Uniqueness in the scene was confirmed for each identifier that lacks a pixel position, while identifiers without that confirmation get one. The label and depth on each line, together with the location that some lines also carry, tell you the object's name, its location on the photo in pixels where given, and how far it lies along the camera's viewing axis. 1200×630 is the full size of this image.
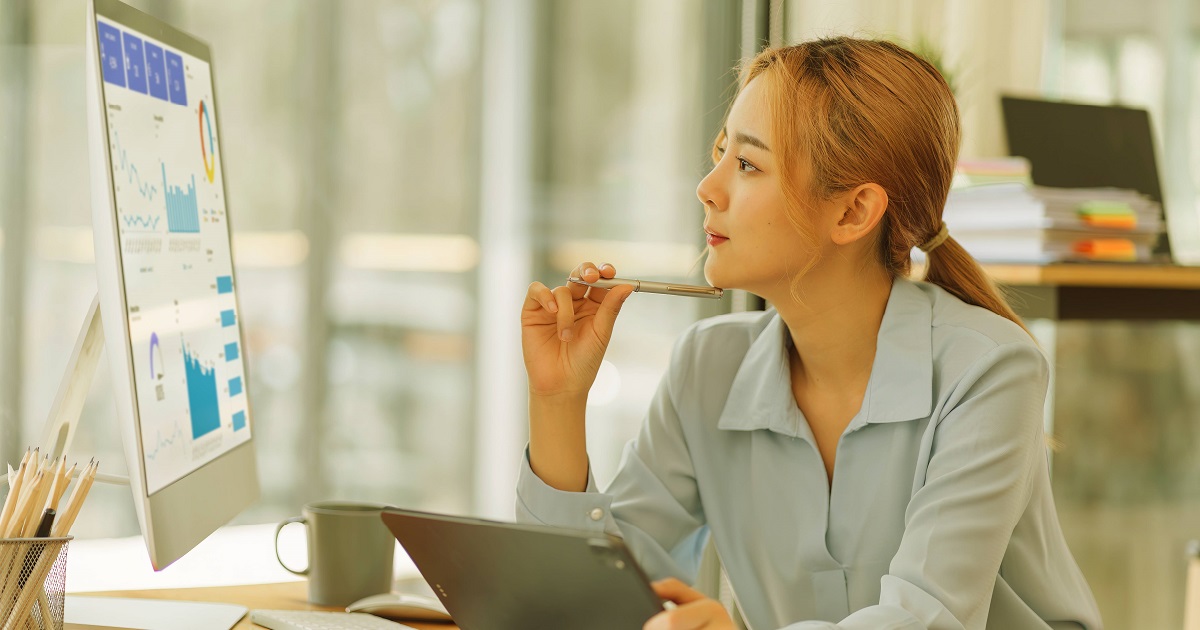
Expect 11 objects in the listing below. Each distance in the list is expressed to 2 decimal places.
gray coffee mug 2.74
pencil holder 2.48
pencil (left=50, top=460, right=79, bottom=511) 2.52
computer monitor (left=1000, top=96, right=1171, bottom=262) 3.46
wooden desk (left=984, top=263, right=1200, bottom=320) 3.19
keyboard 2.64
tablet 2.45
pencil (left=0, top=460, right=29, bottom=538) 2.49
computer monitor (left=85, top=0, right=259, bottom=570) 2.54
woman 2.72
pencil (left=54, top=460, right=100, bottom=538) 2.51
